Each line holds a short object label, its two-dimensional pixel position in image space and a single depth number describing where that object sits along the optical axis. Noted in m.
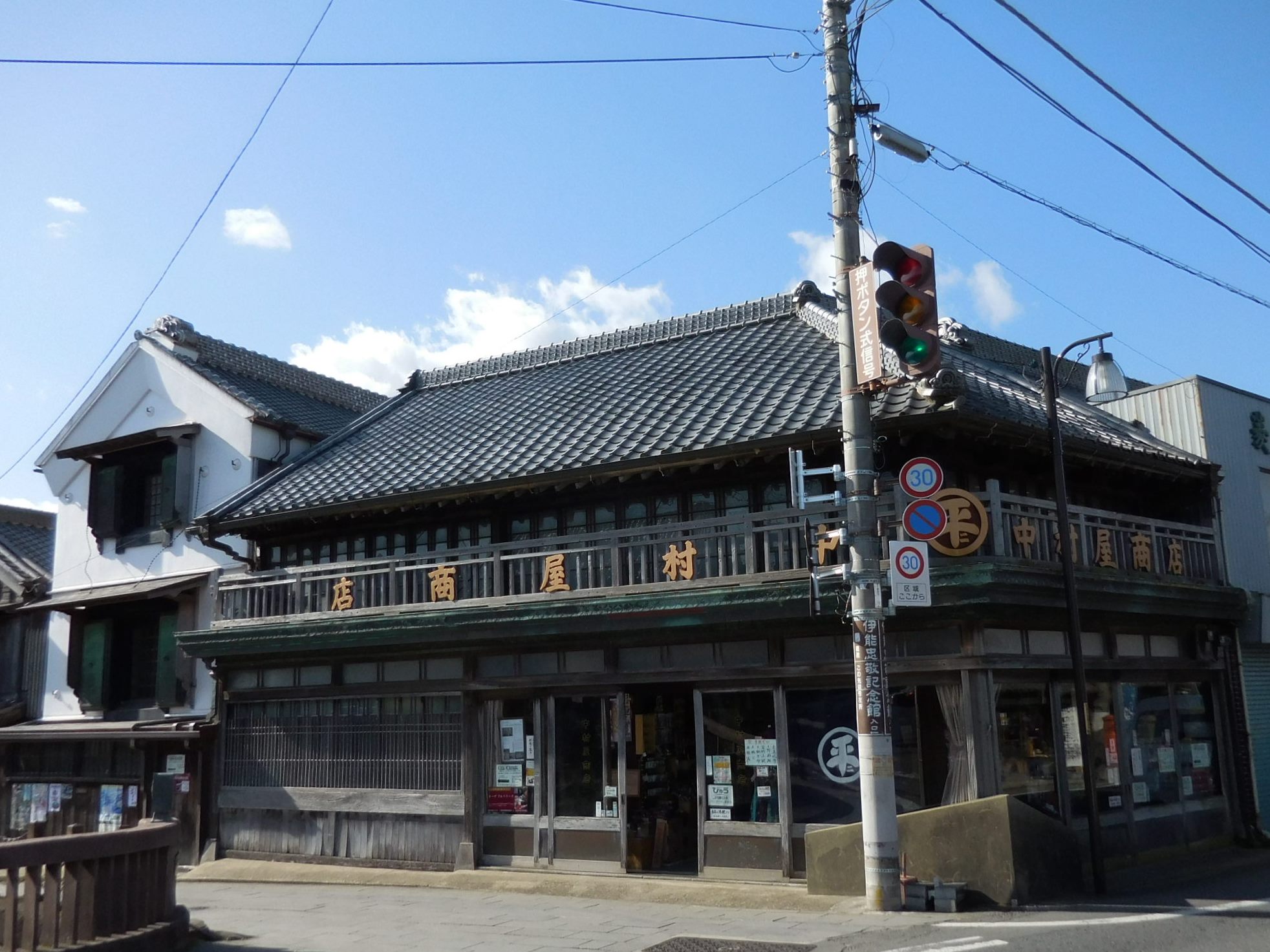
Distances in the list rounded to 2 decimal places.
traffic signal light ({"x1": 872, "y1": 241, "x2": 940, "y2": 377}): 10.05
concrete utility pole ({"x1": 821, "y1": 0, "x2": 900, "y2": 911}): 11.17
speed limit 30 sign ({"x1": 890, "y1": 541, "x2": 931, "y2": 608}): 11.21
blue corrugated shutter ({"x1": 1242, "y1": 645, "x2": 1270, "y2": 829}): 17.70
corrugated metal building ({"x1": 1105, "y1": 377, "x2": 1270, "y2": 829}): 17.95
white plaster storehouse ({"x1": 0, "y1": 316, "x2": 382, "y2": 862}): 21.36
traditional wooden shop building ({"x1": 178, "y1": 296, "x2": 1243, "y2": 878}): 14.04
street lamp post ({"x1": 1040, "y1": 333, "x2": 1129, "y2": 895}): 13.52
